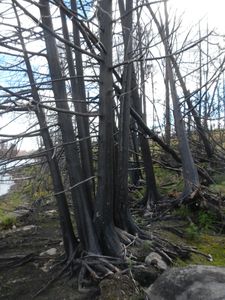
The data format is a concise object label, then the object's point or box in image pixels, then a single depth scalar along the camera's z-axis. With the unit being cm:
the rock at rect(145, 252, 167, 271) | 282
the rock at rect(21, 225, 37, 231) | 486
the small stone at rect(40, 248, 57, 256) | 353
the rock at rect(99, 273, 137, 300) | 238
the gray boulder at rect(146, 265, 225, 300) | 218
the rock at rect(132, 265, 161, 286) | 268
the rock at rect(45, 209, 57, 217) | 561
